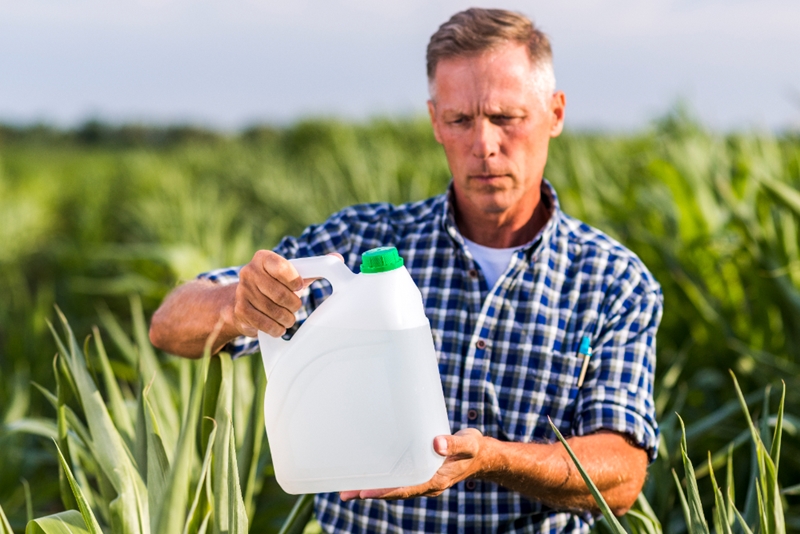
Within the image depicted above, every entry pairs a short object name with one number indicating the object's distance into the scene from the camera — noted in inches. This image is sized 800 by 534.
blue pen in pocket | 91.1
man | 89.5
